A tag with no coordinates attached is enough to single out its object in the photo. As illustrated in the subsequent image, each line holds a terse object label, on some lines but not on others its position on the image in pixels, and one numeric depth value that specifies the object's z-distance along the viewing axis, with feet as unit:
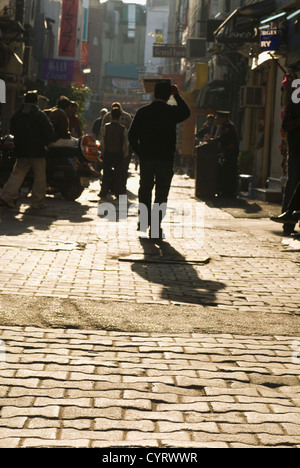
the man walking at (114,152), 57.98
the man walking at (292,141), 37.40
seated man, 52.70
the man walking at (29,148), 44.70
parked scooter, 52.39
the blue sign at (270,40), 65.36
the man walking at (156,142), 37.52
